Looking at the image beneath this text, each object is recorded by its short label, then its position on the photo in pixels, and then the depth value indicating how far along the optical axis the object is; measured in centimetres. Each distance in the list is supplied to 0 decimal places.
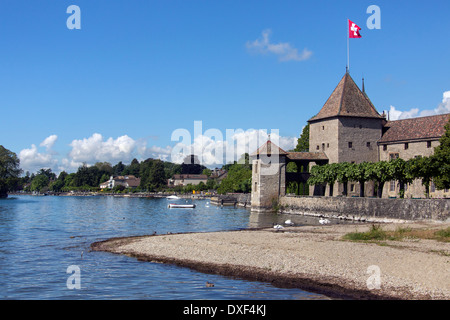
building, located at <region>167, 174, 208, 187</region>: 17450
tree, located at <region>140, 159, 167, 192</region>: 15632
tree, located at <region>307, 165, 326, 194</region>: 5266
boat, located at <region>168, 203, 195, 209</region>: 7463
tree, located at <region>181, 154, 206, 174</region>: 19238
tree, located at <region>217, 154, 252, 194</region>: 9121
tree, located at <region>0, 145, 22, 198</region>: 10506
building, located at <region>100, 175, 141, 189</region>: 18725
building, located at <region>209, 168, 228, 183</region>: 16538
